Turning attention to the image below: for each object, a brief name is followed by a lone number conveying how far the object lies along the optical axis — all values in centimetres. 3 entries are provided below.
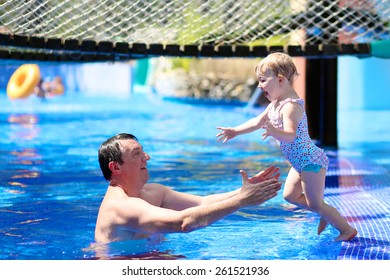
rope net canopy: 1181
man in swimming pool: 635
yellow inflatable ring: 2901
